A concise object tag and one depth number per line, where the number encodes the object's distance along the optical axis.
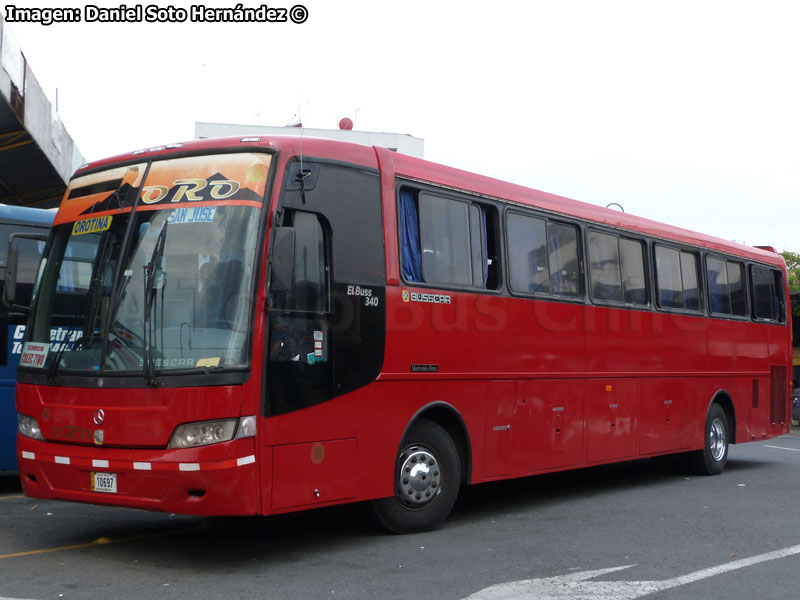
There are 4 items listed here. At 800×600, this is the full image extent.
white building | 53.68
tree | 42.09
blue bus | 10.53
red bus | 6.85
